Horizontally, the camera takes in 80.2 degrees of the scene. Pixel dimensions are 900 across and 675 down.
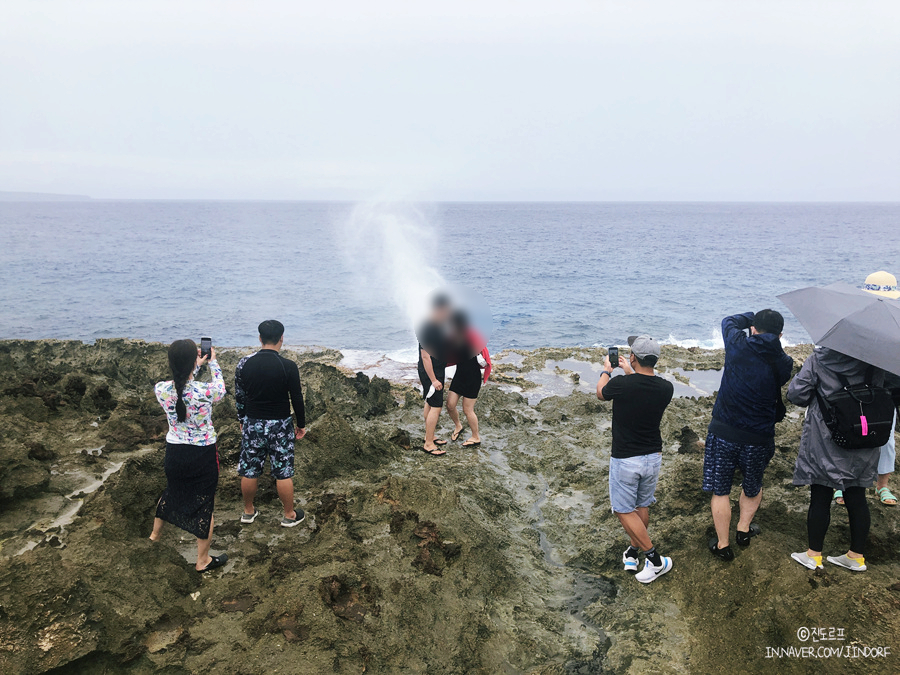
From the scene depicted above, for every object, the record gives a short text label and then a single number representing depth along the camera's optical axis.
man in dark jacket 4.28
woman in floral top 4.25
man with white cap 4.40
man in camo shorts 4.90
